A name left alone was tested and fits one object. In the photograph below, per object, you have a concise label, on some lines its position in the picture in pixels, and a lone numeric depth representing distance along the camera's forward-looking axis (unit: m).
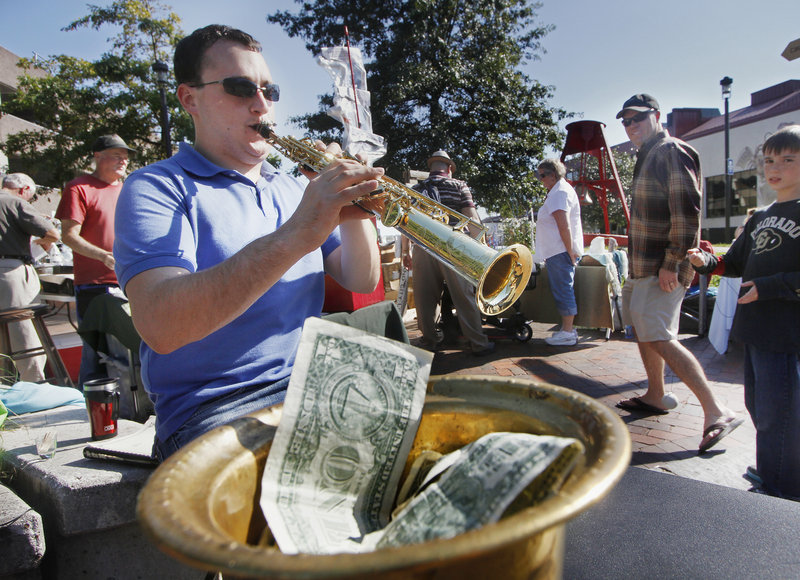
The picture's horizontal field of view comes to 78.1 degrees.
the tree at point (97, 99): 15.42
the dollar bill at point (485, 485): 0.59
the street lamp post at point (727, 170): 15.49
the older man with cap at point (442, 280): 5.30
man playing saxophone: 1.18
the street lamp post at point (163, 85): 9.27
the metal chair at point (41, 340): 3.84
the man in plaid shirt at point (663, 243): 3.09
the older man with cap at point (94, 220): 3.80
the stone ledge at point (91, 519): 1.62
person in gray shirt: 4.36
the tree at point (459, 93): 18.03
